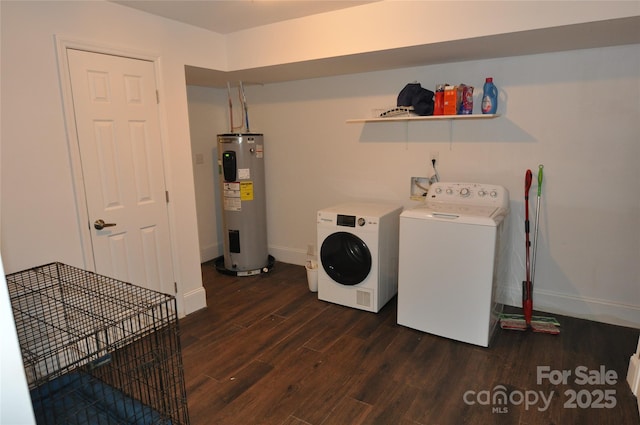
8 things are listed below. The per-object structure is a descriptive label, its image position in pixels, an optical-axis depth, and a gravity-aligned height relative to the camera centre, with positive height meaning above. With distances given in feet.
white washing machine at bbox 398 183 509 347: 8.73 -2.89
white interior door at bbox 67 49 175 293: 8.44 -0.38
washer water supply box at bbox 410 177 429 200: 11.84 -1.34
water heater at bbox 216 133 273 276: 13.14 -1.95
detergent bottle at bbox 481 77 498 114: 9.98 +1.13
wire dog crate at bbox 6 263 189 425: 5.30 -2.86
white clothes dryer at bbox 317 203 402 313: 10.59 -3.06
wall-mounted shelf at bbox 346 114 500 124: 9.82 +0.65
